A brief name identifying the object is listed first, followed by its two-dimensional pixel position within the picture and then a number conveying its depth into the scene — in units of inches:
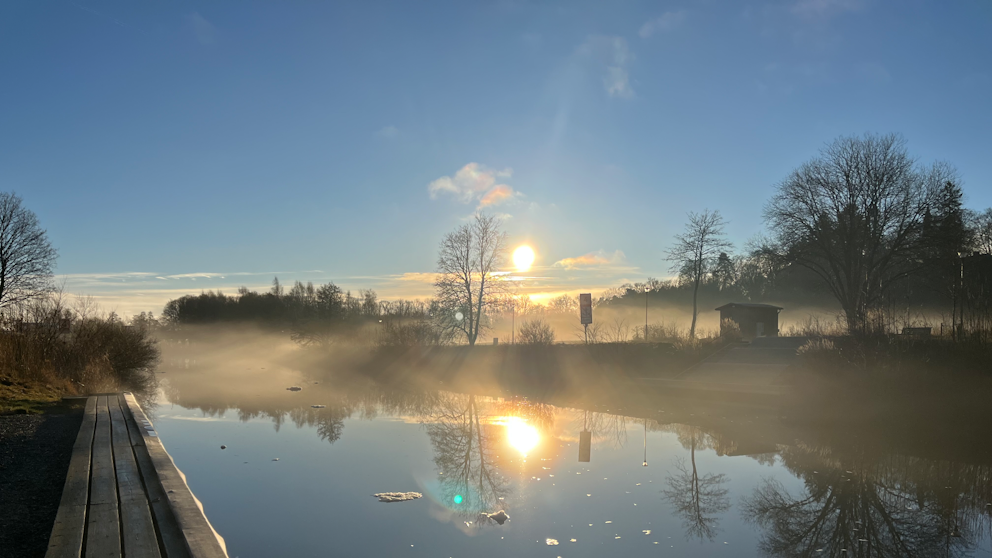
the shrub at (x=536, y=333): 1117.7
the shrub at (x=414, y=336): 1407.5
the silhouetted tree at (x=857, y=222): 1366.9
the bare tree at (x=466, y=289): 1405.0
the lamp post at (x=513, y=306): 1419.8
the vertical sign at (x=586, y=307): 863.1
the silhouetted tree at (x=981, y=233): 1680.6
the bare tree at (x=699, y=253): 1437.0
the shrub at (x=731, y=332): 1082.1
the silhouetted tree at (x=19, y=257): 1434.5
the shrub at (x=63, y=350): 666.2
